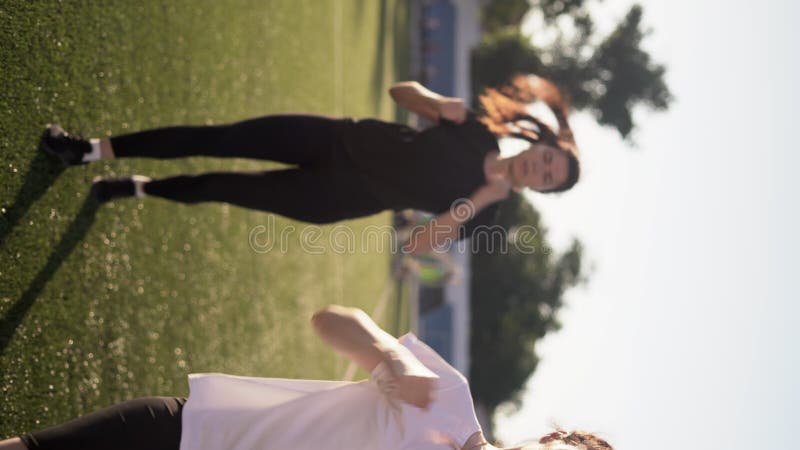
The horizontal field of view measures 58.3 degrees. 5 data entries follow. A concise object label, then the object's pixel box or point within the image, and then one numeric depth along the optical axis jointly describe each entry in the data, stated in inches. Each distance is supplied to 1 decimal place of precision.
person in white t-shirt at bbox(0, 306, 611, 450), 79.1
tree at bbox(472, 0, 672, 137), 1085.1
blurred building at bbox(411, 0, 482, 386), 1026.1
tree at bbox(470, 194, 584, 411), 1203.9
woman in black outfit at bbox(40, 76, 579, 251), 136.0
